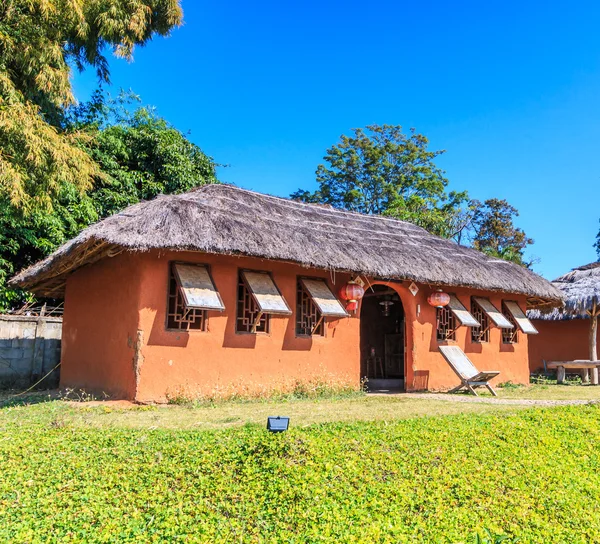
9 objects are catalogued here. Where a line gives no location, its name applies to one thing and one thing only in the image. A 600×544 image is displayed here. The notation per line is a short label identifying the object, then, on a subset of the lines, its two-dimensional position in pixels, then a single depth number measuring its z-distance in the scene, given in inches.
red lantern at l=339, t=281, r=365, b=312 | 390.3
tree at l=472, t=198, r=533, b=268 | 1112.2
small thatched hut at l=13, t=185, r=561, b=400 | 317.7
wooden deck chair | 396.2
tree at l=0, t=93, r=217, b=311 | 460.4
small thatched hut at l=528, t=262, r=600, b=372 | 617.9
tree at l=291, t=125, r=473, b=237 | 1016.2
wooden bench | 515.8
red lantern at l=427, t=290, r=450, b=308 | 432.5
